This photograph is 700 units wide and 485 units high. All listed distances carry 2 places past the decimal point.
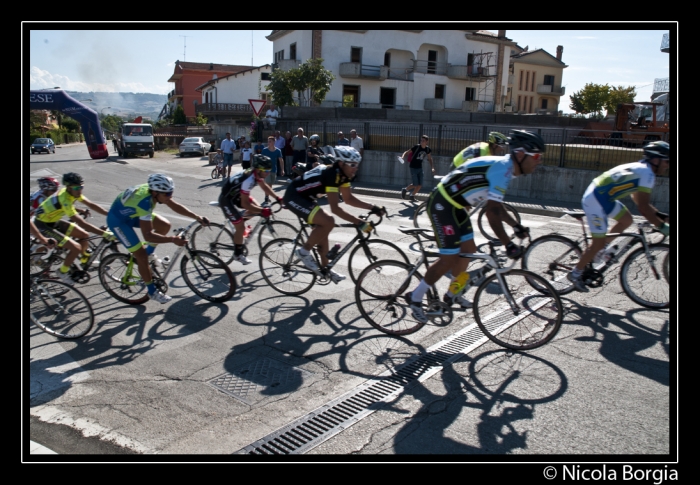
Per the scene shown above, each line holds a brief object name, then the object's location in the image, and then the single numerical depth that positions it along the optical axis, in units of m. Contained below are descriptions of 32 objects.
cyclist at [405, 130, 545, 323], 4.96
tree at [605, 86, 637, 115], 44.75
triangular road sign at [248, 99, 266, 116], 20.50
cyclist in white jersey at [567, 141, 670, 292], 5.95
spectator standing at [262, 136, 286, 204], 16.30
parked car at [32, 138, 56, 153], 45.00
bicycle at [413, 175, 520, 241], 9.66
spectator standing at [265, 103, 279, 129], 25.17
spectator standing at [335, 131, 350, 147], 17.83
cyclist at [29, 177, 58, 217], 7.39
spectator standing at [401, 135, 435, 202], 13.68
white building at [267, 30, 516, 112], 39.19
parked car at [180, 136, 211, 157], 36.72
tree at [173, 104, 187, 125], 63.59
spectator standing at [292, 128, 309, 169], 18.67
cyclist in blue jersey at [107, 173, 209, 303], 6.23
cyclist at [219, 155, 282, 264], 7.70
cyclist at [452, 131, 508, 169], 8.70
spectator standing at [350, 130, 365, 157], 17.30
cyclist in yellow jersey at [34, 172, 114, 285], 6.81
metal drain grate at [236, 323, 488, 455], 3.78
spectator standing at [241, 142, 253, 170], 19.06
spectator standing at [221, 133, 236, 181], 21.47
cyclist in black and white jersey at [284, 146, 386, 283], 6.31
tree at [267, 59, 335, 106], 30.56
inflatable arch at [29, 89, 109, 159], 18.32
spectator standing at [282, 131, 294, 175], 19.70
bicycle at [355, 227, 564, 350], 5.13
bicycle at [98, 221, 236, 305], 6.65
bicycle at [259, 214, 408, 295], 7.14
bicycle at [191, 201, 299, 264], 7.99
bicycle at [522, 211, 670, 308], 6.21
